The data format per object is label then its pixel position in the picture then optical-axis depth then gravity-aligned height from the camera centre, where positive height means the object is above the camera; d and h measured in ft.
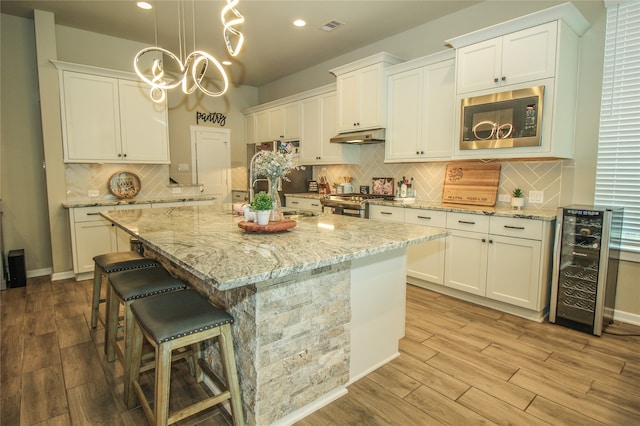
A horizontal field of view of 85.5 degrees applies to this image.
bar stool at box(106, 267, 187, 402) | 6.25 -2.14
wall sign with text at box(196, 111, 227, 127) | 20.21 +3.73
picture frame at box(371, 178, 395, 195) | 15.14 -0.25
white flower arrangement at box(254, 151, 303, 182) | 7.14 +0.33
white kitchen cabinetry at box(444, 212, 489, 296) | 10.61 -2.28
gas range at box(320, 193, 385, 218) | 13.67 -0.93
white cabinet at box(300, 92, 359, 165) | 16.33 +2.23
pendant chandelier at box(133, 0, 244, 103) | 7.29 +3.29
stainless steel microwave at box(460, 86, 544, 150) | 9.58 +1.80
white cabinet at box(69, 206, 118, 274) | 13.30 -2.21
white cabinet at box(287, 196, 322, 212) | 16.55 -1.13
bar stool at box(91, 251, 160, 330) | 8.11 -2.02
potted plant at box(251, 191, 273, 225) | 6.81 -0.53
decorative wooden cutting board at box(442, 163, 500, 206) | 11.73 -0.09
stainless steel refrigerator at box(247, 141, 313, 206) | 18.54 -0.04
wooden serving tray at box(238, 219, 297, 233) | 6.70 -0.90
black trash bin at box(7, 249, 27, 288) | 12.63 -3.32
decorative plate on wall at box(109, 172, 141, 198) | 15.35 -0.23
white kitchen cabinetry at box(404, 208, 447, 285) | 11.69 -2.54
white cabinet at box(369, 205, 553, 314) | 9.56 -2.37
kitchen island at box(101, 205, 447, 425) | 5.02 -2.07
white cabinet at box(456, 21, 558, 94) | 9.29 +3.49
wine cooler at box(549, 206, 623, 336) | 8.77 -2.23
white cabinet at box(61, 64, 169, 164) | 13.60 +2.44
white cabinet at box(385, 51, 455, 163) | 11.96 +2.61
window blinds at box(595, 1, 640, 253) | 9.32 +1.66
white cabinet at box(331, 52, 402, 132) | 13.68 +3.63
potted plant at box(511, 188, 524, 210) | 10.84 -0.57
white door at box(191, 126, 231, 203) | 20.20 +1.19
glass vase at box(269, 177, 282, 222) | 7.16 -0.41
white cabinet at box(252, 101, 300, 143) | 18.62 +3.25
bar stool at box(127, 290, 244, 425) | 4.76 -2.17
